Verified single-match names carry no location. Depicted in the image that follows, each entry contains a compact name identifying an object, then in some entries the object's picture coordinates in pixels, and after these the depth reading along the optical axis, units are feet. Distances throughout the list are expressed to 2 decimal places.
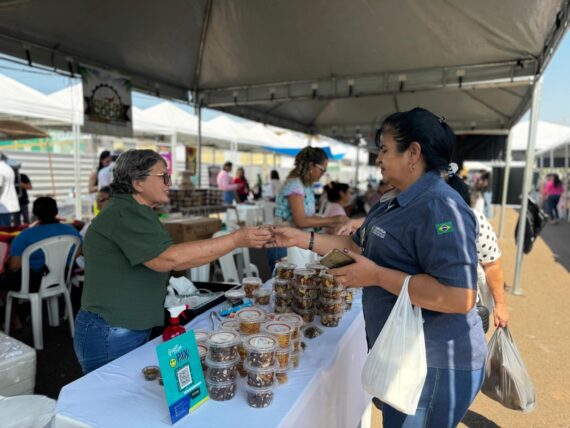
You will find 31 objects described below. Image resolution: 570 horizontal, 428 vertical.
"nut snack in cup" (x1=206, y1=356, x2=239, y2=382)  4.22
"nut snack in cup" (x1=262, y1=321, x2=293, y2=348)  4.66
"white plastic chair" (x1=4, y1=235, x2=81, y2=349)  11.66
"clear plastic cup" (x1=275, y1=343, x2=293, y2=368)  4.55
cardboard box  15.38
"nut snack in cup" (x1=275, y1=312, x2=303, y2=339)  5.01
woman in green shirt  5.59
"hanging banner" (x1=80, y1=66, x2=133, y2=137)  15.72
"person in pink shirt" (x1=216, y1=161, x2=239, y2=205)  36.64
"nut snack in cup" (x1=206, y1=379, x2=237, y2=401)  4.21
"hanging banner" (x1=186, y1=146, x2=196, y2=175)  28.30
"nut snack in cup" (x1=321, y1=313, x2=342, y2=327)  6.34
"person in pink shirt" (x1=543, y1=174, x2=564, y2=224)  45.98
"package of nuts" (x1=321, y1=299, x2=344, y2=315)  6.38
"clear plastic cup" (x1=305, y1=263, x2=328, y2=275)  6.67
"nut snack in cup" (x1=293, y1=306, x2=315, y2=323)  6.42
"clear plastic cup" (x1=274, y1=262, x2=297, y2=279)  6.75
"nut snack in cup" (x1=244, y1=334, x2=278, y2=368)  4.20
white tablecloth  3.89
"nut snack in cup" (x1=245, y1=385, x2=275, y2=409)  4.10
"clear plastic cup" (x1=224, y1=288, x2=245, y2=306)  7.11
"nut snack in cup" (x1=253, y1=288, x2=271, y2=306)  7.13
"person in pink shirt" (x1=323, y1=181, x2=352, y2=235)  16.48
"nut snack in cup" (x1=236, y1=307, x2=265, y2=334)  4.99
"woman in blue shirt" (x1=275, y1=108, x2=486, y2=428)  3.82
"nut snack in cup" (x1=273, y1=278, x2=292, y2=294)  6.54
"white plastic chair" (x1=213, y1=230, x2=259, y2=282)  13.05
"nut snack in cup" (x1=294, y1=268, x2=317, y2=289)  6.39
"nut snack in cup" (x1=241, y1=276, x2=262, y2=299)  7.45
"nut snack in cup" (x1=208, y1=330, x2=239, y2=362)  4.23
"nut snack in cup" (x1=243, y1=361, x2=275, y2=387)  4.14
